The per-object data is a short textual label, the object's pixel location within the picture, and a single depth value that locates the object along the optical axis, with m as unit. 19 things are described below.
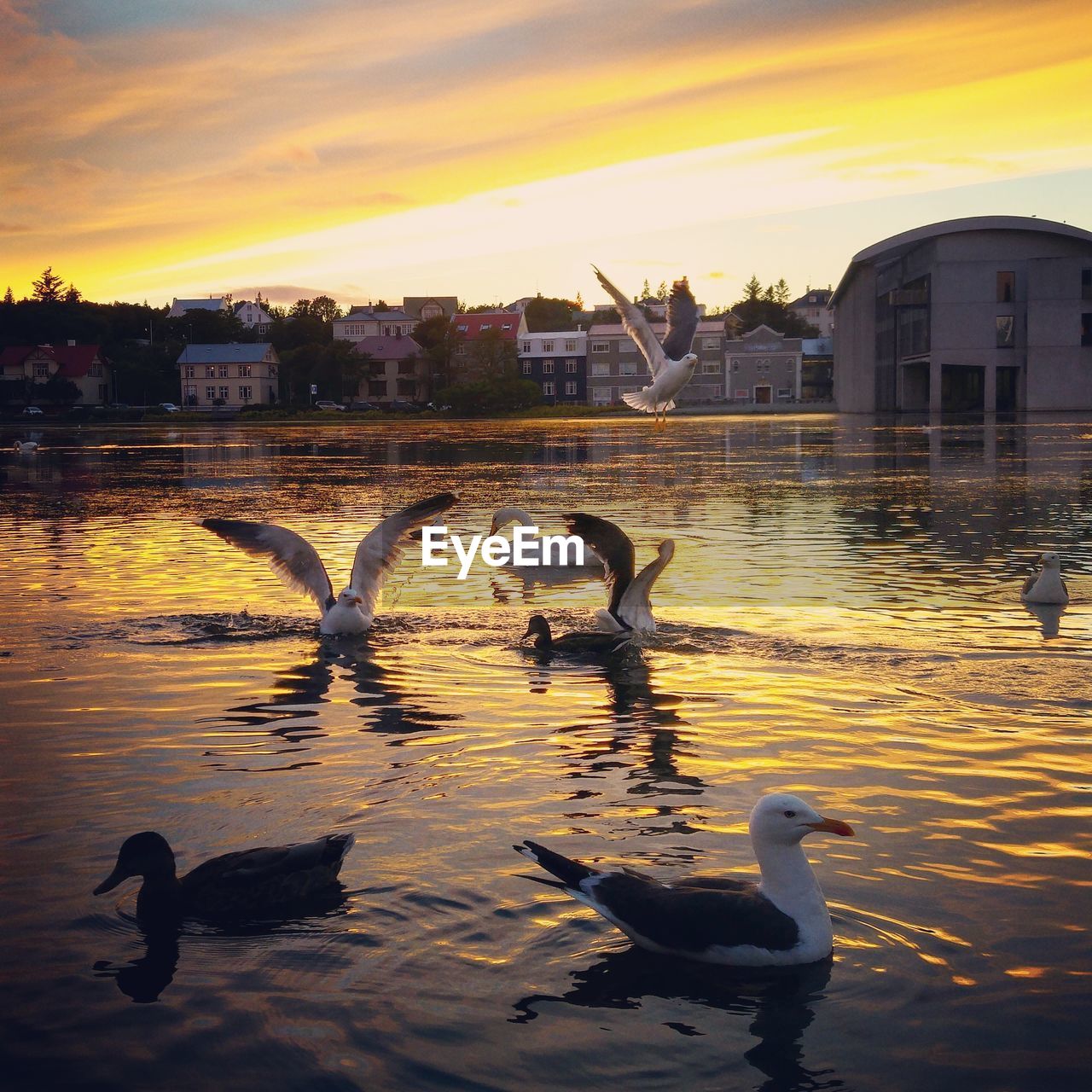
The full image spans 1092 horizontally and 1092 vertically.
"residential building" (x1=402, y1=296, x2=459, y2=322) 168.74
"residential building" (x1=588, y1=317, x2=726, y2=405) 136.75
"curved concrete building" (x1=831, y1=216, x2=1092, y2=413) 79.88
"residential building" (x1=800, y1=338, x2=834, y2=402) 142.25
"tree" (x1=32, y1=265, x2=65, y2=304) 192.75
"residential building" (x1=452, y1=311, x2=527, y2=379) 133.12
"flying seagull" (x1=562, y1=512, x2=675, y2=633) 12.07
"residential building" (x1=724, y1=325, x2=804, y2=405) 138.50
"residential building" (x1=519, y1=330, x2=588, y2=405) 141.75
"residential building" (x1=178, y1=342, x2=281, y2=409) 147.38
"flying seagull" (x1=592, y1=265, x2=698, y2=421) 26.14
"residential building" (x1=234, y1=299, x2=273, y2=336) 172.95
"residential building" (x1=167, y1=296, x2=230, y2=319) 189.02
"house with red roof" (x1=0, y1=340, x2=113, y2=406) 146.62
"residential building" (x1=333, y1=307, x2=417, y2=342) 161.00
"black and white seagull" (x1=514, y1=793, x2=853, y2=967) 5.45
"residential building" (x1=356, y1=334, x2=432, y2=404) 141.75
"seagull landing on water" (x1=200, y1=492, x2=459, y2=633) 13.71
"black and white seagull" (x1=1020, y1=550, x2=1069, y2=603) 13.74
